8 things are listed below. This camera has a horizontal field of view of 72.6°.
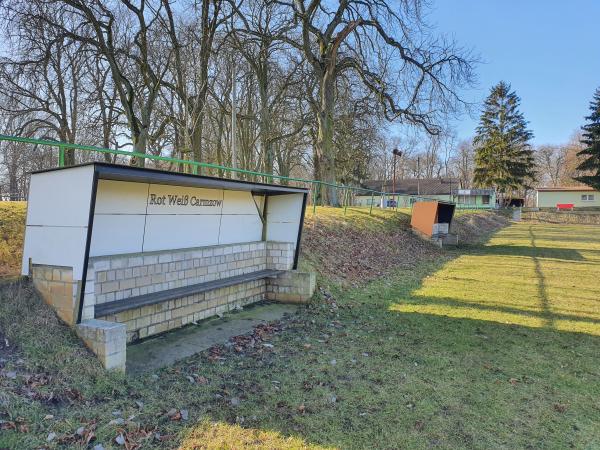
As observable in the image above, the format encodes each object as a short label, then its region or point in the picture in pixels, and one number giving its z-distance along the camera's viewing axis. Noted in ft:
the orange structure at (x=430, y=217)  54.49
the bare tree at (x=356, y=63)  52.49
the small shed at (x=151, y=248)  12.99
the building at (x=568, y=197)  158.30
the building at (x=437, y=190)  175.11
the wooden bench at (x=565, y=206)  152.68
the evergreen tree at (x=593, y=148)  133.80
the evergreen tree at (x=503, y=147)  151.02
